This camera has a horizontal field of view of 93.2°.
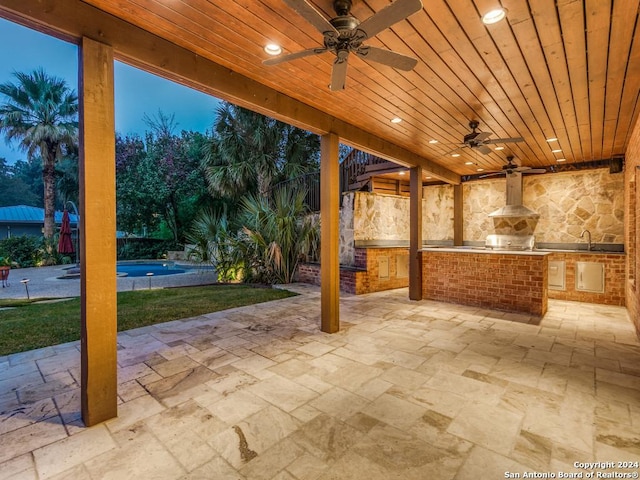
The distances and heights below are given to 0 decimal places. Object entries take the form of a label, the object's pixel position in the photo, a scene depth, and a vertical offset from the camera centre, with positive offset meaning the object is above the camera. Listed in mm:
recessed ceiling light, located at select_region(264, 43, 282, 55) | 2370 +1512
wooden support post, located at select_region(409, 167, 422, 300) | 5855 +3
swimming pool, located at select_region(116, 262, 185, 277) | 10664 -1144
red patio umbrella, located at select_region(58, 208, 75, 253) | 9820 +23
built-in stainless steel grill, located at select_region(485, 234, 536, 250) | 6227 -144
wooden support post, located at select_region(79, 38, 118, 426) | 1956 +49
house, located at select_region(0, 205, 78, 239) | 16016 +1041
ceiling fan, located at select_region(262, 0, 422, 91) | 1637 +1253
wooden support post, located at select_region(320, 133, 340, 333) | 3832 +14
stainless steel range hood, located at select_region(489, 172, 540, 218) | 6266 +768
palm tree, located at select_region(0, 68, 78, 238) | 10961 +4497
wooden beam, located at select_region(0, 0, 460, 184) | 1804 +1372
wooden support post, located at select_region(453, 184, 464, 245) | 7875 +513
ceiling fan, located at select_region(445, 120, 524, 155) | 3969 +1296
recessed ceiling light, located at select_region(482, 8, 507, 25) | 1985 +1471
